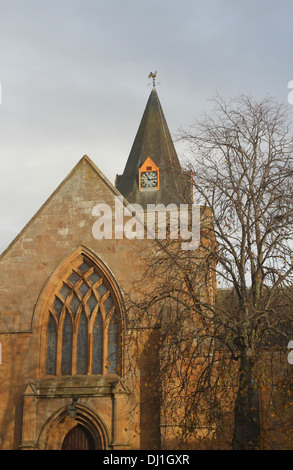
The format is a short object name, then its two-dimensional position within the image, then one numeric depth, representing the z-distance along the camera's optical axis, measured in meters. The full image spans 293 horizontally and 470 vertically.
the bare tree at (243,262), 11.04
